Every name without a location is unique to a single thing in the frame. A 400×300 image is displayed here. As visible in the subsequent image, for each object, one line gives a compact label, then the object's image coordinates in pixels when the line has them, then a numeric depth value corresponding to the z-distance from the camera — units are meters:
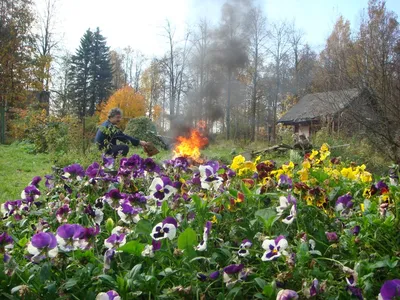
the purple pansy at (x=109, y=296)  1.44
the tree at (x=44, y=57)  26.45
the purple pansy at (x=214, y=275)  1.53
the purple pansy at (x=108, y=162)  3.58
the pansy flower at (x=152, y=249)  1.71
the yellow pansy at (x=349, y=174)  3.07
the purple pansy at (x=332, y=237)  1.79
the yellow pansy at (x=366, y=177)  2.92
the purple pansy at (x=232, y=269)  1.52
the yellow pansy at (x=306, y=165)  2.88
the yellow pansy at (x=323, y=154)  3.54
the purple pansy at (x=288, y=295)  1.33
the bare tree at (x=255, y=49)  18.51
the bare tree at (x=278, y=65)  36.38
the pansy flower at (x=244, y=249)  1.65
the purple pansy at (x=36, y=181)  3.00
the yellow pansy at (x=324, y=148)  3.79
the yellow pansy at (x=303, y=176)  2.64
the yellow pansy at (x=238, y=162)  2.93
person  6.64
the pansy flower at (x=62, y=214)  2.29
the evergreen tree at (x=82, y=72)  37.66
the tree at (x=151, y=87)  45.64
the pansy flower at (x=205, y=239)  1.71
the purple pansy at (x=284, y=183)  2.41
